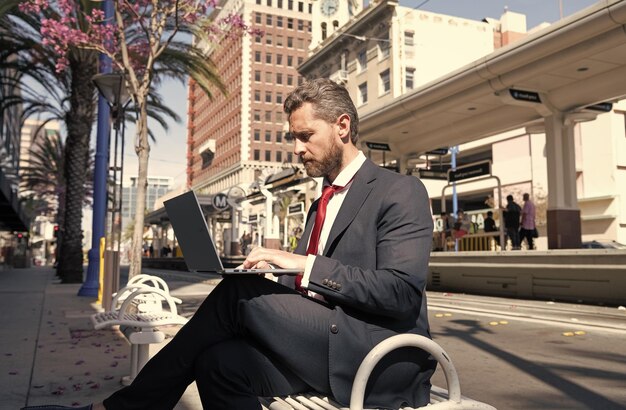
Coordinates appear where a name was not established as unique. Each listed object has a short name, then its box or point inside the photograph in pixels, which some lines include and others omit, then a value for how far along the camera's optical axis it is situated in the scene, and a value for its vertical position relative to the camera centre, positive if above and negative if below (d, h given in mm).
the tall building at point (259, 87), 84438 +23437
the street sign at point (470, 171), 15781 +2087
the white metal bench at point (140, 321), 3629 -491
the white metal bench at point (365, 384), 1727 -421
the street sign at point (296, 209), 23242 +1573
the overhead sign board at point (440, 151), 20947 +3434
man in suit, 1847 -237
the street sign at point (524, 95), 13469 +3467
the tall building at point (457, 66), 34500 +11836
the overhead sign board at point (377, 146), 19750 +3406
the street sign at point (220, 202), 31297 +2438
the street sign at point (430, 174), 19875 +2484
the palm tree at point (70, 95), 15367 +4354
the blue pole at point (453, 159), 35094 +5254
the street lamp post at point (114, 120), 7943 +2099
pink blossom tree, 7672 +3050
